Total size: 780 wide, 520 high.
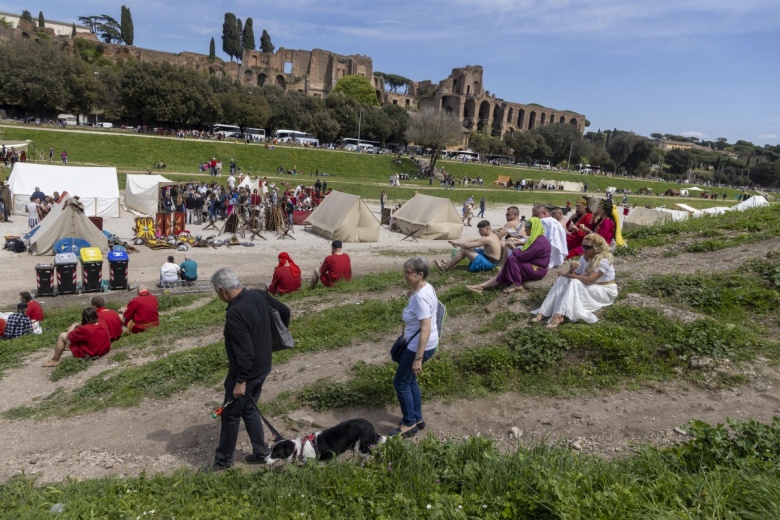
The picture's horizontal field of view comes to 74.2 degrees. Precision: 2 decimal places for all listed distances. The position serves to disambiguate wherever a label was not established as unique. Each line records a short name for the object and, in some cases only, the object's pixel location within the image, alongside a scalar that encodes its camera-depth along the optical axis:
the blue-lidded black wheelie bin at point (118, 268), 12.46
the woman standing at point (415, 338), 4.61
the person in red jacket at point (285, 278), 10.52
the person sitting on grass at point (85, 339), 7.71
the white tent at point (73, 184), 21.20
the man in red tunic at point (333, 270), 10.80
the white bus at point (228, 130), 58.72
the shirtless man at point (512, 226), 9.88
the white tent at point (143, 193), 23.61
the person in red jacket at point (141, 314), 8.99
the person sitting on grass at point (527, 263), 8.21
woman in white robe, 6.66
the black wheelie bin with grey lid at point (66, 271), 12.02
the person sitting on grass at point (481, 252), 9.84
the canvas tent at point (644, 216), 25.94
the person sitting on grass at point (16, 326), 9.12
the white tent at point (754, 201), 22.35
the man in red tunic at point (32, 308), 9.69
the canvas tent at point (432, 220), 22.84
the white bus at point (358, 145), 62.59
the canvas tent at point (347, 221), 20.89
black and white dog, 4.30
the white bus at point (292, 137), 61.12
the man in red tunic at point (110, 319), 8.27
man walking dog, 4.28
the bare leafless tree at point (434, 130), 58.91
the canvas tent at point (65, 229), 15.52
